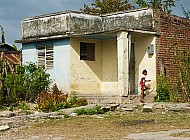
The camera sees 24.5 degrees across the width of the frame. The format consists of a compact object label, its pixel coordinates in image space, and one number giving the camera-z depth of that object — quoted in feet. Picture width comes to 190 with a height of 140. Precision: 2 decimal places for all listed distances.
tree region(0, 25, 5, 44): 91.75
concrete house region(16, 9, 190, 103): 61.21
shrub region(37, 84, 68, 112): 54.75
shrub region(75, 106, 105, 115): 49.47
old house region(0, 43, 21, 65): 70.78
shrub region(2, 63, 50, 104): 63.26
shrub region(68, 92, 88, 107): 58.49
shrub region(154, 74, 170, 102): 58.85
